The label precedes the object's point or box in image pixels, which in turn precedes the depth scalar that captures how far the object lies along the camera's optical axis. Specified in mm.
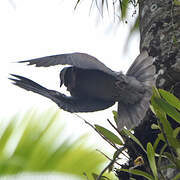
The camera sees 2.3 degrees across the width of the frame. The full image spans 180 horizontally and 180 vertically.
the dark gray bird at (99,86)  14250
